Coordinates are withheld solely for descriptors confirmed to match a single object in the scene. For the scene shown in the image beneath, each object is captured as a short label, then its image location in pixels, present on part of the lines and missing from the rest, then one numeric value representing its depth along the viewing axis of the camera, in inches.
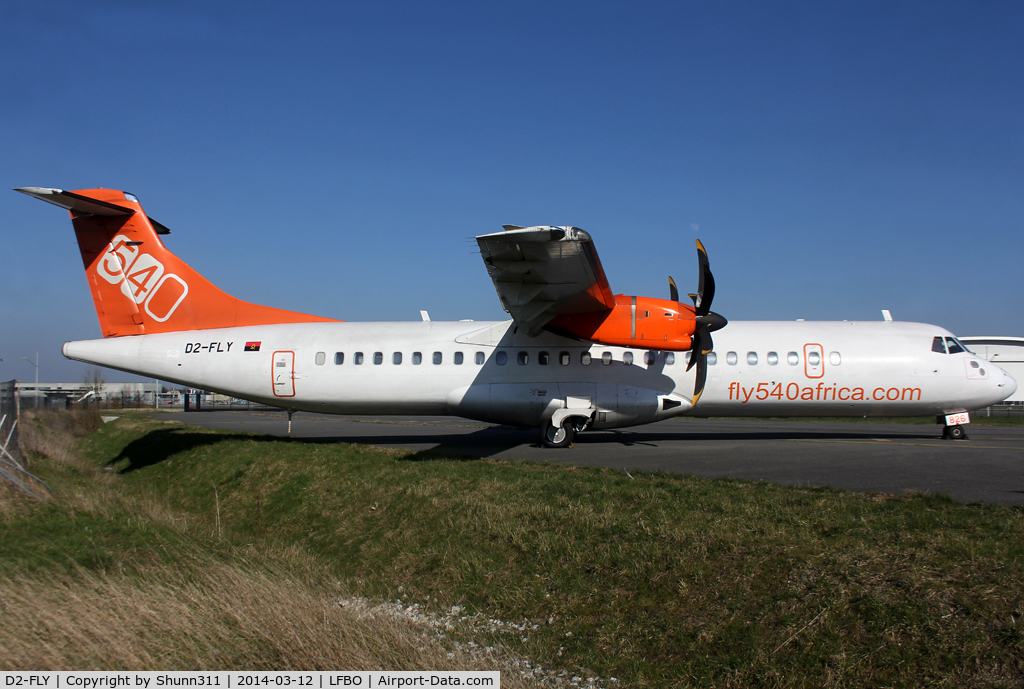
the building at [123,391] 4185.5
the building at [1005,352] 2146.9
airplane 676.1
